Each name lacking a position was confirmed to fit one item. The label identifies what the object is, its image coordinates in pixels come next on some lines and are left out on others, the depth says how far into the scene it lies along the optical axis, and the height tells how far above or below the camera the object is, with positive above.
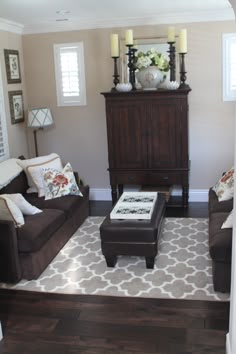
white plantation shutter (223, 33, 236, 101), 5.45 +0.13
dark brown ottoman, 3.89 -1.42
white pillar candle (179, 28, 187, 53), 5.20 +0.46
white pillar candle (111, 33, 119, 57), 5.30 +0.46
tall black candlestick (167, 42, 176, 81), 5.31 +0.24
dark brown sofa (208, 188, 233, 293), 3.41 -1.41
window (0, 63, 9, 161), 5.47 -0.60
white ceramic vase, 5.37 +0.05
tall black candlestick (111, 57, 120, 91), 5.45 +0.08
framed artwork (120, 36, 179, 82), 5.61 +0.43
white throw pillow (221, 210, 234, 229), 3.66 -1.24
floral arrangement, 5.41 +0.26
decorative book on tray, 4.10 -1.26
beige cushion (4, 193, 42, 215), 4.10 -1.16
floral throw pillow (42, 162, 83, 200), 4.96 -1.15
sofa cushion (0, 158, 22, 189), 4.71 -0.97
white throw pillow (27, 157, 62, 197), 5.04 -1.06
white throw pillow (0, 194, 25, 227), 3.84 -1.12
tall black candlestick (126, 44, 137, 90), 5.45 +0.23
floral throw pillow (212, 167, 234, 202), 4.53 -1.17
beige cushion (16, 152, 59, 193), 5.17 -0.92
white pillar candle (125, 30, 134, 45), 5.27 +0.54
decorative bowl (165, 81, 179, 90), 5.29 -0.07
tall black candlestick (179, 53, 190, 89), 5.34 +0.05
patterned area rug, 3.63 -1.75
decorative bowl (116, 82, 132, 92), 5.41 -0.06
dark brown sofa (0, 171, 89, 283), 3.70 -1.40
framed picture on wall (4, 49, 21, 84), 5.62 +0.28
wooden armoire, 5.39 -0.72
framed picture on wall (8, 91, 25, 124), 5.75 -0.27
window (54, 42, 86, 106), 5.89 +0.14
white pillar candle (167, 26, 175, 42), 5.27 +0.56
